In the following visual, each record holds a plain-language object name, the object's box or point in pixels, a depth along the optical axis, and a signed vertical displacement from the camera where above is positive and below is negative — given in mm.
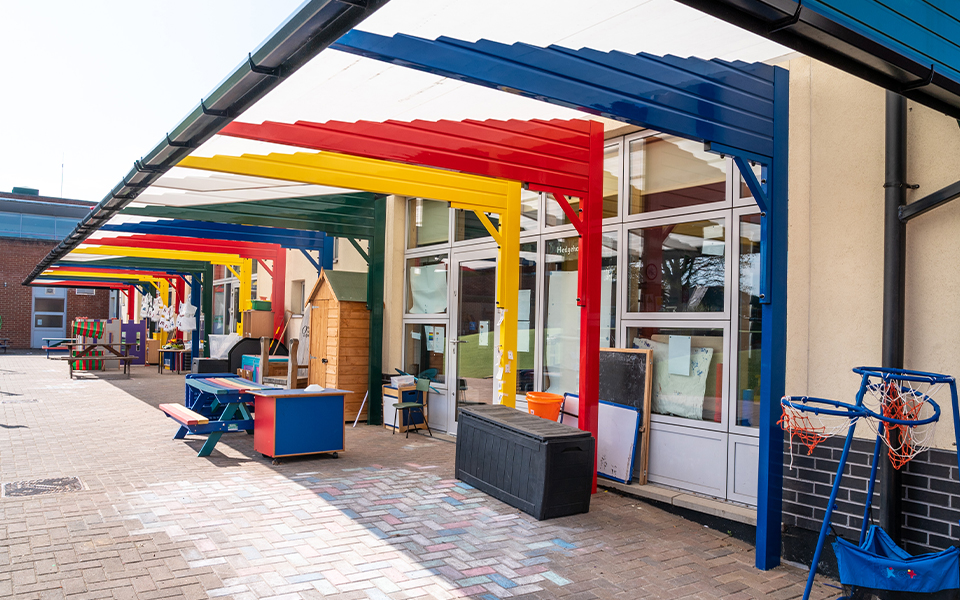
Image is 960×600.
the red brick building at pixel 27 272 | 28922 +1074
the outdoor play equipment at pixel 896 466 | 3326 -931
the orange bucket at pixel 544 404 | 6770 -973
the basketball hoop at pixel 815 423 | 4344 -732
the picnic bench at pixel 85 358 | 17188 -1595
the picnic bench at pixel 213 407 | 7594 -1359
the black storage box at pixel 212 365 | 15008 -1390
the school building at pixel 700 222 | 4027 +850
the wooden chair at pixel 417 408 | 9711 -1504
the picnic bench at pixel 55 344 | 24834 -1698
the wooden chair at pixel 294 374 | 10609 -1130
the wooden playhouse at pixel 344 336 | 10312 -436
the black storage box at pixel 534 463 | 5453 -1347
